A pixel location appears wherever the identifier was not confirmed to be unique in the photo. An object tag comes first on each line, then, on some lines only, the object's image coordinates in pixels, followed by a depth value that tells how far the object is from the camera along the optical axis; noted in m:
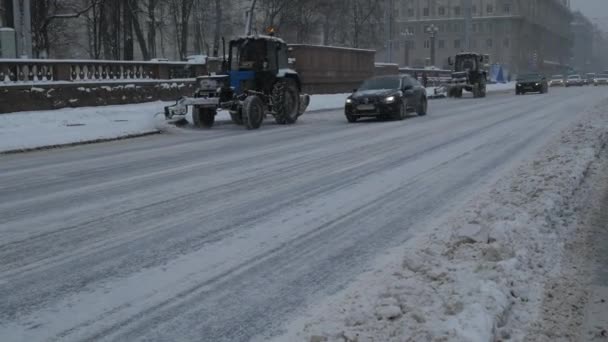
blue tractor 19.56
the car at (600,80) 76.38
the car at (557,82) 75.94
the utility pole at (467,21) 55.09
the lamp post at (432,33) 65.88
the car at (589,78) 76.44
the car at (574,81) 71.94
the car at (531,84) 47.66
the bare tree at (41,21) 36.95
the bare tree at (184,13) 49.70
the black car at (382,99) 21.25
